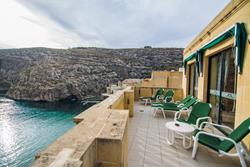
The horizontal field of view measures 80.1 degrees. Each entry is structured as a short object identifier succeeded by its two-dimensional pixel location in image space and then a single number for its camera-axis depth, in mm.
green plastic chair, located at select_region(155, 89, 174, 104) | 6838
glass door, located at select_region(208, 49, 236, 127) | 3237
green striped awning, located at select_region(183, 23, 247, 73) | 2526
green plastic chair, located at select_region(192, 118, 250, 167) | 2000
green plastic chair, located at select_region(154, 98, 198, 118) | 4569
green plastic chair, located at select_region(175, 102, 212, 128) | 3016
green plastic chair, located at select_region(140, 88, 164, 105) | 7386
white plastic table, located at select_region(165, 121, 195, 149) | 2762
